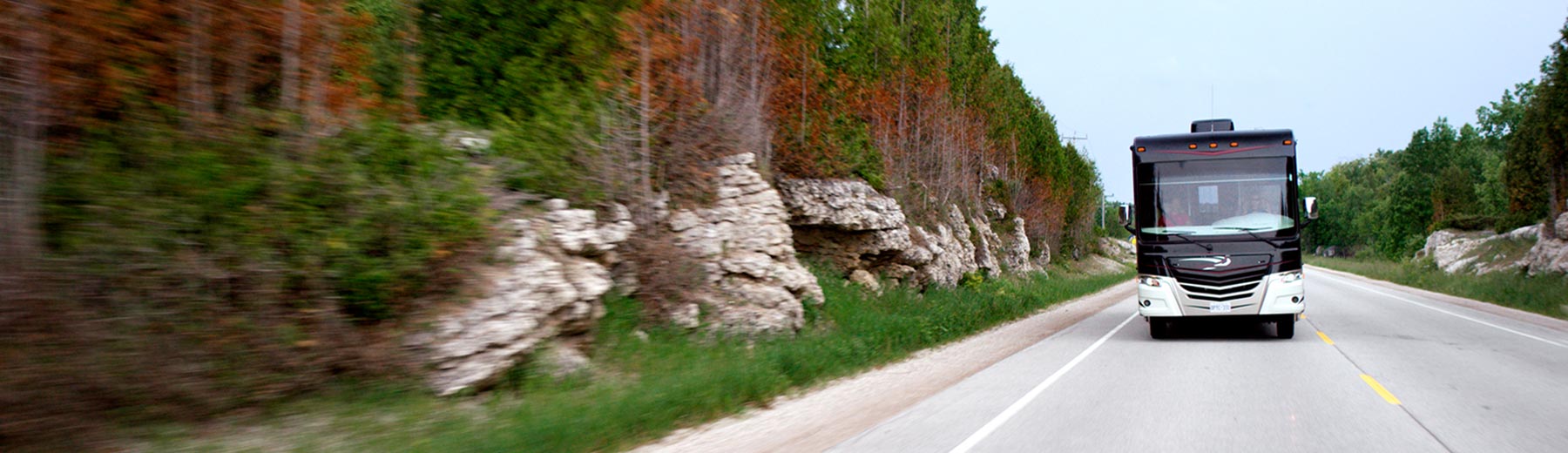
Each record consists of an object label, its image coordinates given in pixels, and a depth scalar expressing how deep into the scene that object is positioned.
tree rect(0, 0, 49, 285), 5.59
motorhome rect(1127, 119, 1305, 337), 14.12
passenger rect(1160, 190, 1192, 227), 14.62
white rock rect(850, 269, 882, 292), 21.72
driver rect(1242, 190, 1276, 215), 14.30
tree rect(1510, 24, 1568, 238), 42.41
